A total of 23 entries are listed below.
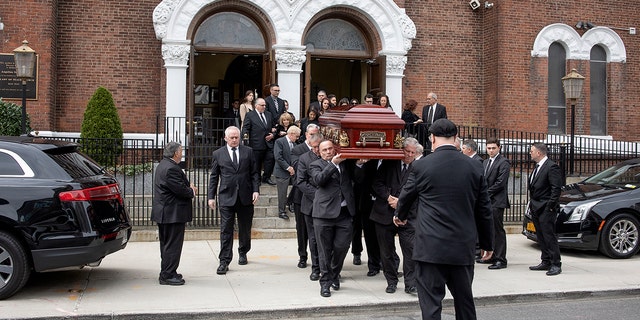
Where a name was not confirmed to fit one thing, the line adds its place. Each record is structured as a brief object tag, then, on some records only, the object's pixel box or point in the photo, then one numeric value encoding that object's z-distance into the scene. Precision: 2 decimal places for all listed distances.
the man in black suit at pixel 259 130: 13.06
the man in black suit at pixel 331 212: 7.94
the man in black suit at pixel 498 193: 9.83
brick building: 15.72
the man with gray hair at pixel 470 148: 9.64
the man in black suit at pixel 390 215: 8.12
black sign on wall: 14.80
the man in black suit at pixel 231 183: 9.38
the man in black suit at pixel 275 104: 14.00
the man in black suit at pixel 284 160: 11.29
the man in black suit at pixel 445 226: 5.55
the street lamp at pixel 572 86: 15.95
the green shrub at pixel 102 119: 14.40
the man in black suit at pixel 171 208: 8.30
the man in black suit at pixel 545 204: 9.46
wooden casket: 7.82
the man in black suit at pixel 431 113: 15.12
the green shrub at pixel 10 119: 13.62
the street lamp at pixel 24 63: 13.12
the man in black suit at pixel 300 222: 9.75
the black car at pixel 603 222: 10.65
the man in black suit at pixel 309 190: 8.88
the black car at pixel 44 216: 7.41
